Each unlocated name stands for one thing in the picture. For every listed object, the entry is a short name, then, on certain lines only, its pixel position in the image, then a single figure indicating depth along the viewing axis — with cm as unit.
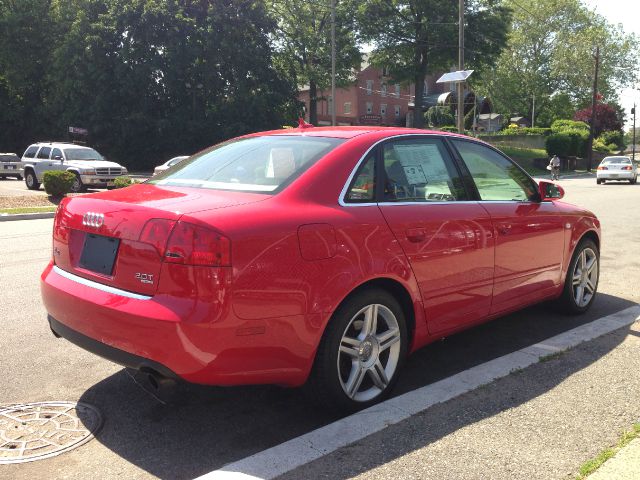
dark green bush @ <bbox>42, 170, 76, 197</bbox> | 1775
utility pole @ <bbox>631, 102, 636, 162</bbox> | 6370
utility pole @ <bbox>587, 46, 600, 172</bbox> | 4716
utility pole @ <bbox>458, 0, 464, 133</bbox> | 2359
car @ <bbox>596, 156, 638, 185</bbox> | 3052
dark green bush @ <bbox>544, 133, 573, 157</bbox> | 4775
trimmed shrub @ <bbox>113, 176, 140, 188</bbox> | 1737
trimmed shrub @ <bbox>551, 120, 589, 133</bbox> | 5503
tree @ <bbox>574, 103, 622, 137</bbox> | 6712
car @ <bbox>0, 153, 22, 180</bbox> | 3126
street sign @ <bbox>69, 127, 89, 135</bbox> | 3968
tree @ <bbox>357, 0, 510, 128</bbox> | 4709
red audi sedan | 289
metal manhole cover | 305
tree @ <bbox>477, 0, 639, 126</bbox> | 6731
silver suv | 2098
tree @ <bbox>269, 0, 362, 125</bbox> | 4903
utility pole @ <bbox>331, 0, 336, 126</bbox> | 3408
